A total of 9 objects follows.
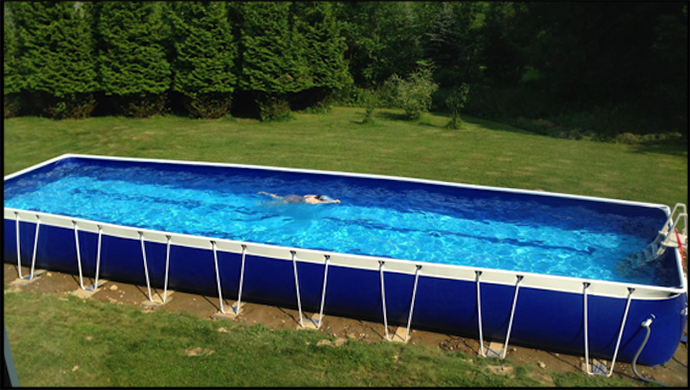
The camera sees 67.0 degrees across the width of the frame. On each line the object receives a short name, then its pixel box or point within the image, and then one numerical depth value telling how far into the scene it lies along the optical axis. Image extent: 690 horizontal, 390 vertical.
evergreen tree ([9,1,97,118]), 10.73
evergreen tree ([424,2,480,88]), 13.54
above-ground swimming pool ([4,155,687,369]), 3.55
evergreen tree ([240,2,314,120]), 11.05
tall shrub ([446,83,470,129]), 11.72
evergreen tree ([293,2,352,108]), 11.34
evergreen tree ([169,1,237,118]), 11.18
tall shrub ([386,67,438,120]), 11.40
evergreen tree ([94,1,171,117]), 11.11
